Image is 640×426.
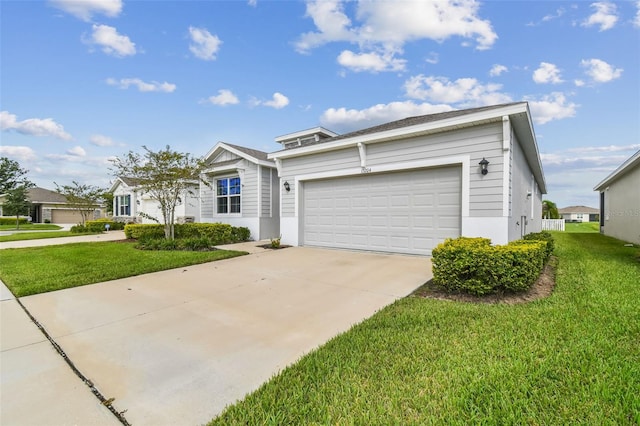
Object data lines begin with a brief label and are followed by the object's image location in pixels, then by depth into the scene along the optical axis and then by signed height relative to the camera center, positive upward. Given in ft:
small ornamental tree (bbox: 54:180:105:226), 66.85 +2.97
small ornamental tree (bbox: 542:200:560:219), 103.52 -1.03
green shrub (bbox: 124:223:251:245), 36.88 -3.29
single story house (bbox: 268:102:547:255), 21.45 +2.29
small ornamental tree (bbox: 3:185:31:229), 72.64 +1.02
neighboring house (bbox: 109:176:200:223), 50.37 +0.23
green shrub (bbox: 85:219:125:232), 60.70 -4.06
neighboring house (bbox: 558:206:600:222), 205.57 -4.15
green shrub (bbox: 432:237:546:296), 13.53 -2.87
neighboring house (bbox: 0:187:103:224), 116.06 -1.55
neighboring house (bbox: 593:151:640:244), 37.40 +1.14
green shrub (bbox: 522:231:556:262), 20.98 -2.51
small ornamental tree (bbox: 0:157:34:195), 118.21 +13.40
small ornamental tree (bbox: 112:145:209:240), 34.24 +4.32
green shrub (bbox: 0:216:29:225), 101.34 -4.94
